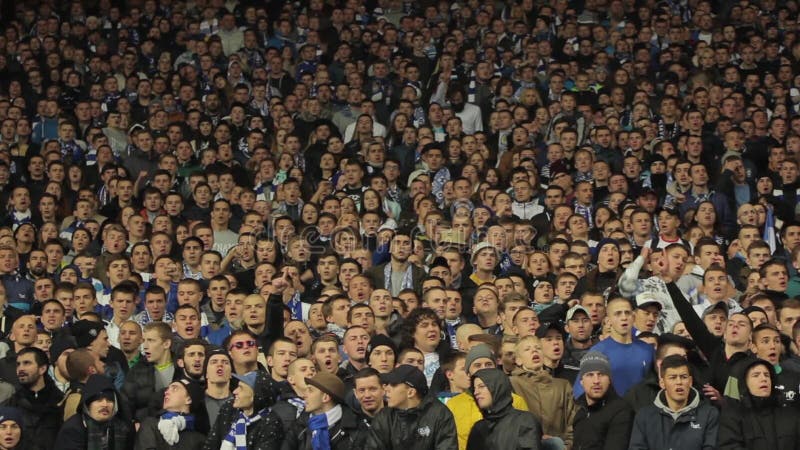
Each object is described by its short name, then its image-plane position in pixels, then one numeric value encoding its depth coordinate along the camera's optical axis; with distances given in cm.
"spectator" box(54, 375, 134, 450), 2125
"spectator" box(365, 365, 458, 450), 1937
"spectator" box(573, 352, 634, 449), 1973
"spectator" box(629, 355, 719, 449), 1931
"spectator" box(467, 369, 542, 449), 1917
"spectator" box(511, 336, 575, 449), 2081
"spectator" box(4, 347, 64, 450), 2206
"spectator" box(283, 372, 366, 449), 1994
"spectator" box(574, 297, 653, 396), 2158
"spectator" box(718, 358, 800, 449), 1973
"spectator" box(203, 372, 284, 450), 2022
